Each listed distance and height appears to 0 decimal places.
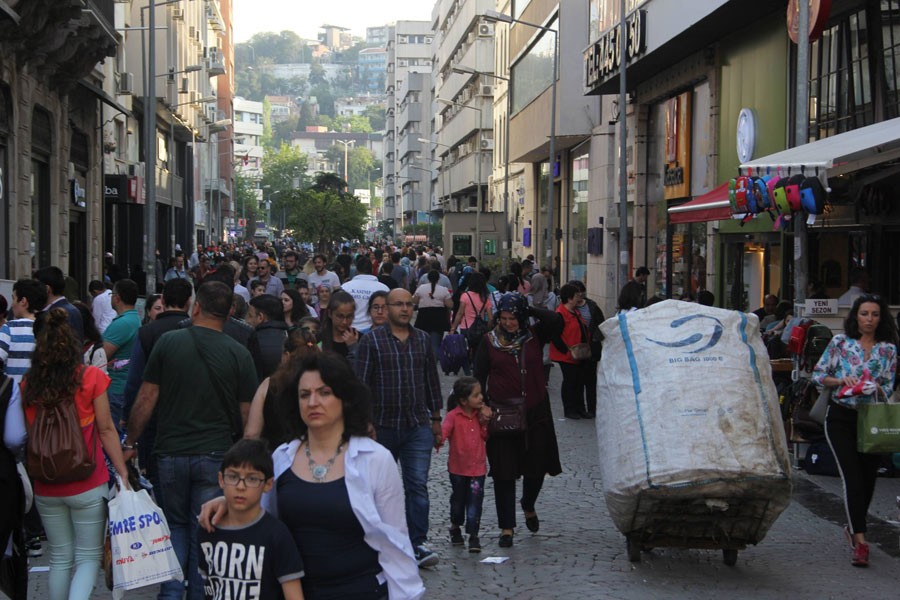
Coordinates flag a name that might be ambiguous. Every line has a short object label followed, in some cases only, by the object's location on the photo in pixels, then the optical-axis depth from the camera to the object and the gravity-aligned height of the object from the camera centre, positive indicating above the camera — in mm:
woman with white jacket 4344 -845
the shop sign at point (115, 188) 37344 +1796
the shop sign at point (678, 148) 25891 +2064
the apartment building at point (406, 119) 108812 +11738
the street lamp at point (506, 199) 44100 +2112
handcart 7508 -1595
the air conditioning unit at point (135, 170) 42688 +2666
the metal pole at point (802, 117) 13977 +1441
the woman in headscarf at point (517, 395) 8672 -999
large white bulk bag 7359 -963
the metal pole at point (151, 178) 32578 +1822
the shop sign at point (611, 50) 25234 +4170
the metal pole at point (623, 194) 26812 +1175
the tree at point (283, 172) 158000 +9616
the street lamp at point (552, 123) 35931 +3472
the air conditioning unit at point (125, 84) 37531 +4799
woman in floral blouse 8242 -824
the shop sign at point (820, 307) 13016 -569
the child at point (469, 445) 8516 -1267
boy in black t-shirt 4312 -977
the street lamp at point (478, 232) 50797 +721
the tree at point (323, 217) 67812 +1746
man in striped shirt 7746 -560
